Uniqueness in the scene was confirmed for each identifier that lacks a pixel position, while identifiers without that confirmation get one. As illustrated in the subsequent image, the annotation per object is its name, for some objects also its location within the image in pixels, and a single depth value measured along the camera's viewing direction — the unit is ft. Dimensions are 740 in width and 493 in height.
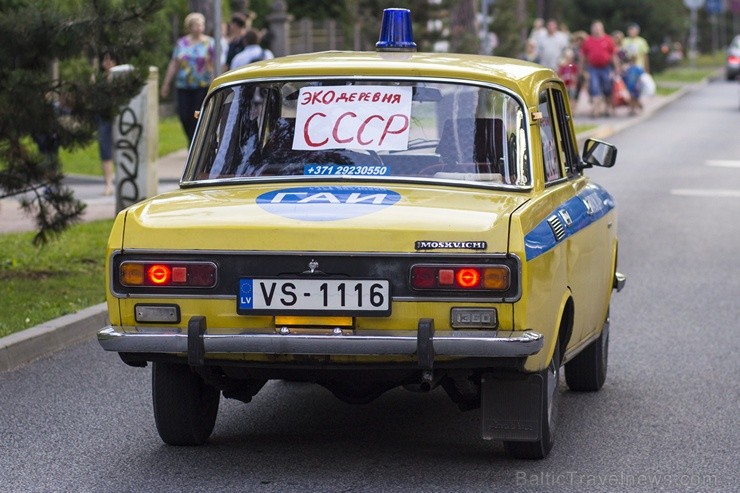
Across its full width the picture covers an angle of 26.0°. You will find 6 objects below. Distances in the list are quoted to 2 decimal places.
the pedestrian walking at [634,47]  120.88
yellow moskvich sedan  19.02
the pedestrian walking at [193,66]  59.72
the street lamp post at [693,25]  200.44
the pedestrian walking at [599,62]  107.04
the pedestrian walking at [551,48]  115.34
